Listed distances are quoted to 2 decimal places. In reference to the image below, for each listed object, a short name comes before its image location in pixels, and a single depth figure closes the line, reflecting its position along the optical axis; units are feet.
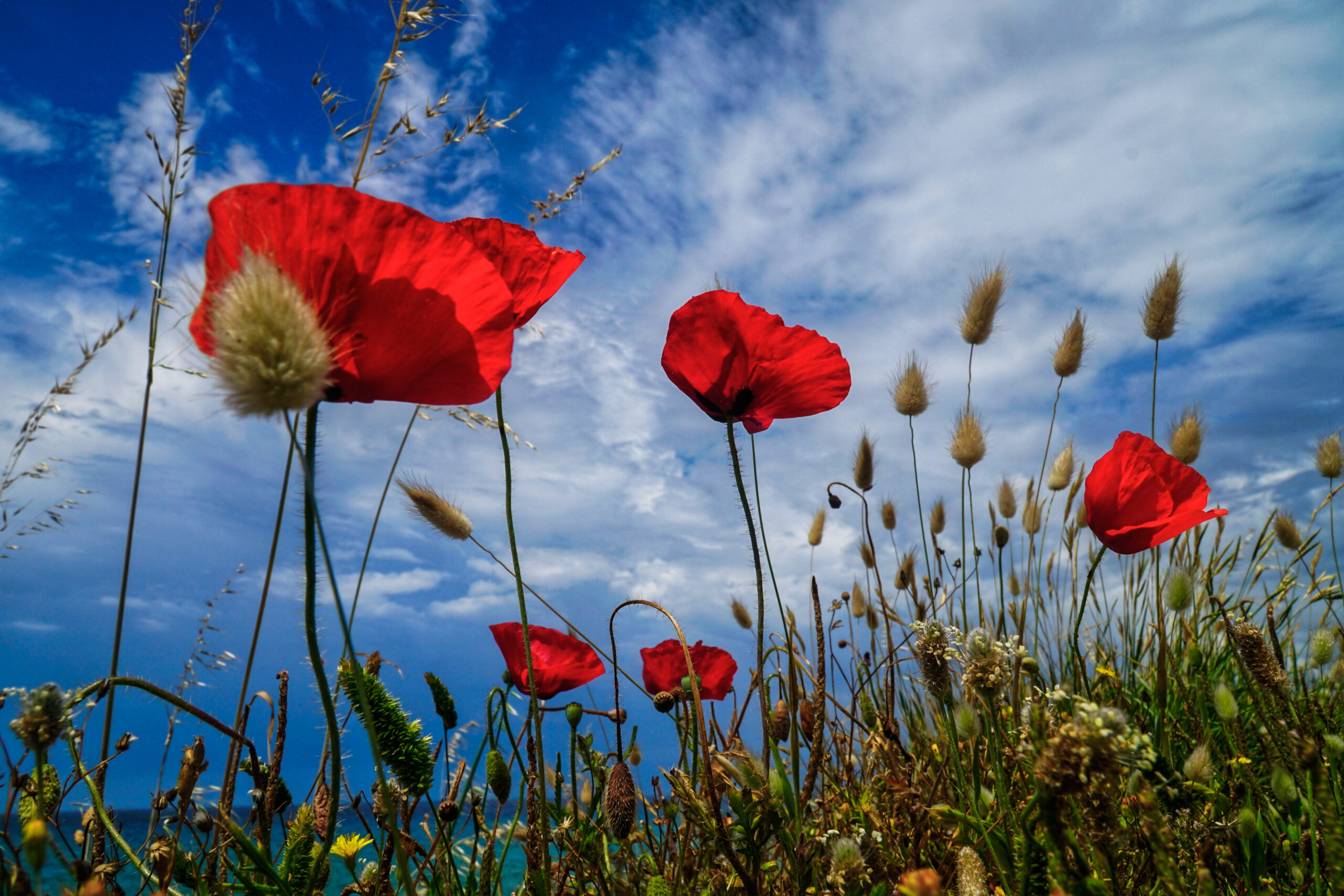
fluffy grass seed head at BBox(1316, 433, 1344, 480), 2.01
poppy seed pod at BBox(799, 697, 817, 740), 0.95
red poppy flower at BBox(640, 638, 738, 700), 1.02
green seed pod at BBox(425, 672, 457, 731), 0.77
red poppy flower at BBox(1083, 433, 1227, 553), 0.96
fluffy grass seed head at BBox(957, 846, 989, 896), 0.56
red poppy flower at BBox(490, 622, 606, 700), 0.93
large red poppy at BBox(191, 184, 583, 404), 0.49
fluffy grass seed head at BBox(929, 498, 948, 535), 1.99
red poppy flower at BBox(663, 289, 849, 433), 0.81
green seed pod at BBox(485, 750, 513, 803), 0.78
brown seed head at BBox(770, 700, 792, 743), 0.89
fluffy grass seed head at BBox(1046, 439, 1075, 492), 1.92
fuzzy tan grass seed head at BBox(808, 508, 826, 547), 2.05
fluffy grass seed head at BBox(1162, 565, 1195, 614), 1.08
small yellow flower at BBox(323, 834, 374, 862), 0.83
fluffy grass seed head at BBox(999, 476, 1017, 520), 2.17
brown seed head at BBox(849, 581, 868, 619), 2.01
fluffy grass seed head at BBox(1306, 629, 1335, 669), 1.08
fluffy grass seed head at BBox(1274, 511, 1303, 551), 1.89
